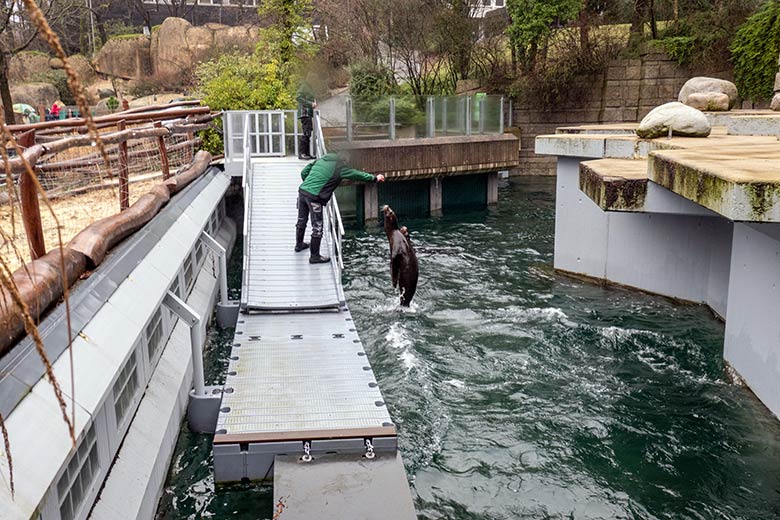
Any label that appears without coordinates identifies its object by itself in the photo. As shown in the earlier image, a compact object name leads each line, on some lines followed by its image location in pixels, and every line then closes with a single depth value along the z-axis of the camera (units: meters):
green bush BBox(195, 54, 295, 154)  18.59
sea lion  11.67
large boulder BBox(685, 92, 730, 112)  15.73
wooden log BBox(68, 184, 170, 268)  5.90
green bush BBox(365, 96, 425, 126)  20.78
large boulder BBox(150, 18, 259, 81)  39.12
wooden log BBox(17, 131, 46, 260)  5.02
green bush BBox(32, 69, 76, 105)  36.69
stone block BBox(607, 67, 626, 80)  28.45
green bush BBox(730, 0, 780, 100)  23.75
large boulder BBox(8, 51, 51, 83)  36.47
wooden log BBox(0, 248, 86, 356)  4.02
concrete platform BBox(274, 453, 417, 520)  5.25
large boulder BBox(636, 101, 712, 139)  11.28
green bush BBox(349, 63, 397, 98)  26.33
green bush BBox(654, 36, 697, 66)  27.27
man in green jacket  11.27
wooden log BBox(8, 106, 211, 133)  9.37
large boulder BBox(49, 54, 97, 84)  37.97
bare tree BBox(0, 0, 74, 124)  21.34
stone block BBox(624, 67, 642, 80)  28.22
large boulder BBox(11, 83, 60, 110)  34.84
